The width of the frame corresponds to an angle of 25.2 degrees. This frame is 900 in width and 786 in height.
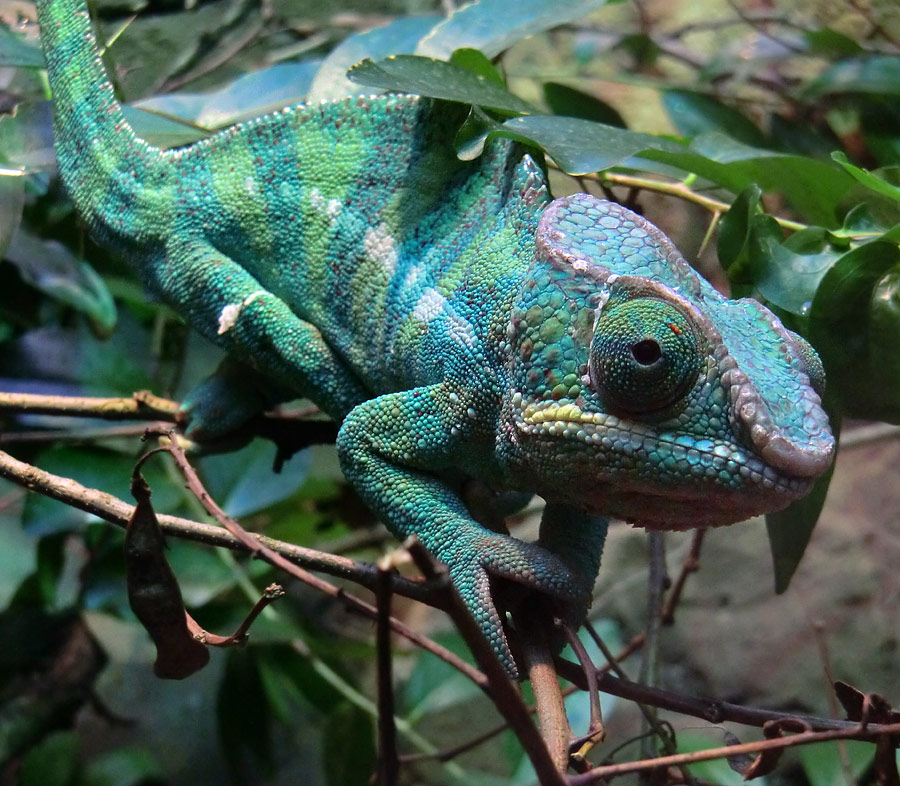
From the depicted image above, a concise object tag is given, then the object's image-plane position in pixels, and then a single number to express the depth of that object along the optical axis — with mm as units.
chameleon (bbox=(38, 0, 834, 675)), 249
